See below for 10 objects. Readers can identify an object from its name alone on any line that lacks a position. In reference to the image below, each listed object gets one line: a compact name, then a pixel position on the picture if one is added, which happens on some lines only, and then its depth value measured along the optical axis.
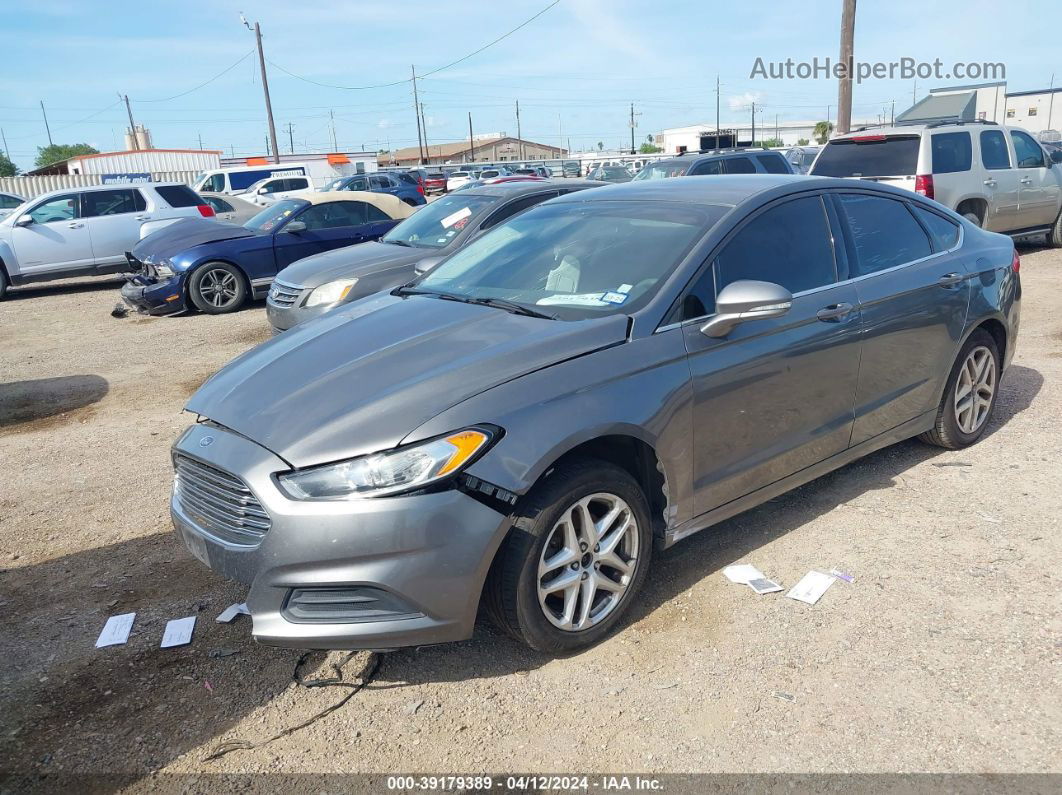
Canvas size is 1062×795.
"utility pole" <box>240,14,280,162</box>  41.69
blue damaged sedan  10.85
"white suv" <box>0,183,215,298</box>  13.71
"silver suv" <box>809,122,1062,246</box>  10.59
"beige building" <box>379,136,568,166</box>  99.12
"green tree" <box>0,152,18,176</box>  89.63
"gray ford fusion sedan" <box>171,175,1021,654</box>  2.77
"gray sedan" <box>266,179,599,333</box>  7.58
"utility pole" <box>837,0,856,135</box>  18.52
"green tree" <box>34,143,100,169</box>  91.48
